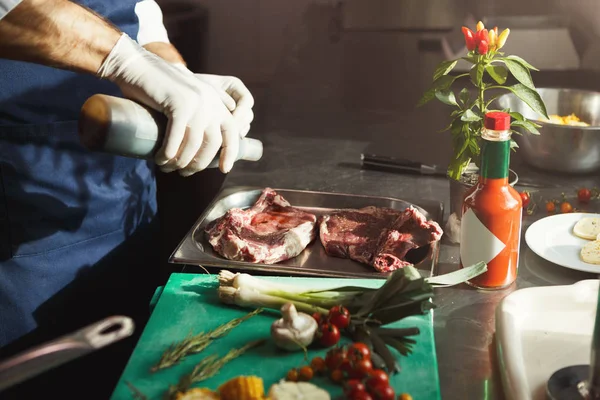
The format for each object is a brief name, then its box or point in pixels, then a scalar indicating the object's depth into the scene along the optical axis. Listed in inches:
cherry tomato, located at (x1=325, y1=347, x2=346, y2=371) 44.1
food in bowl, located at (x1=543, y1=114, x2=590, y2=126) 79.7
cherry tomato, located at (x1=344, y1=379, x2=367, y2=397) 41.2
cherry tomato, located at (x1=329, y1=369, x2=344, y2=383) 44.0
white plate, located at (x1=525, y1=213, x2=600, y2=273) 60.8
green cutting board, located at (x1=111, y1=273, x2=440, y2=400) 44.8
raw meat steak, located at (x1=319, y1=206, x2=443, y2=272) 62.6
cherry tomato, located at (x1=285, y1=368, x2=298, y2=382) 44.4
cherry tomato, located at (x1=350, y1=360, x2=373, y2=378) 43.1
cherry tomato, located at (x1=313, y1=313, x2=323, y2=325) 49.9
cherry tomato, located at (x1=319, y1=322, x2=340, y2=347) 47.8
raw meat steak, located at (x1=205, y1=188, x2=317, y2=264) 63.4
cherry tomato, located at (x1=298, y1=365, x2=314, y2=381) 44.3
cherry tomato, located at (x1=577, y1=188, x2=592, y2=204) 75.5
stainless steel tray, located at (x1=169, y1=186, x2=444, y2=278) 60.6
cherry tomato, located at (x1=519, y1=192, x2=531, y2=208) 70.4
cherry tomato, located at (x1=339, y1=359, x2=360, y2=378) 43.6
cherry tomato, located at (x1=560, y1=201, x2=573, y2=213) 72.6
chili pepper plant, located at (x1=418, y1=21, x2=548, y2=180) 60.8
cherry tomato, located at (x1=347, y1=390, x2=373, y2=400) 41.0
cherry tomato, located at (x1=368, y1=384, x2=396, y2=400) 41.4
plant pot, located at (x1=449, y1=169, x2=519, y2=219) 64.7
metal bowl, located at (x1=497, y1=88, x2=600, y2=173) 75.7
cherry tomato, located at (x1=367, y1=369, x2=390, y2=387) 41.7
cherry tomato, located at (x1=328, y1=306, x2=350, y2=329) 49.2
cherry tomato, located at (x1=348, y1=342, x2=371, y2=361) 43.8
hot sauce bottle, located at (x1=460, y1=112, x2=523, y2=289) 54.7
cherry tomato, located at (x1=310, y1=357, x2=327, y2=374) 45.1
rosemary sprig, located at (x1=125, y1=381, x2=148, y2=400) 42.4
